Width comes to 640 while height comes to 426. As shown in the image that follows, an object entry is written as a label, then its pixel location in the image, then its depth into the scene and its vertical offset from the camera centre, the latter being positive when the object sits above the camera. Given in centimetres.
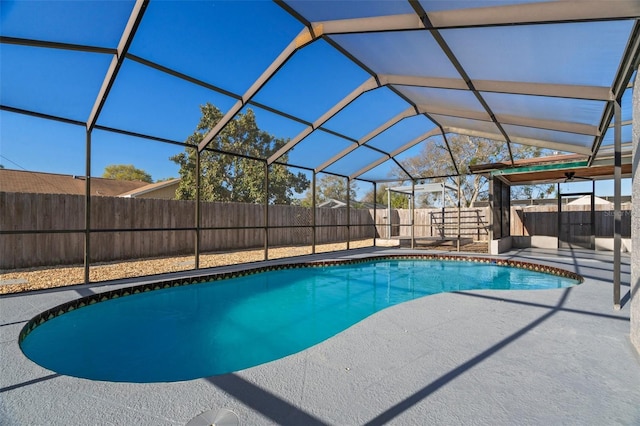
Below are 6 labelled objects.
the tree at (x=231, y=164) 1459 +235
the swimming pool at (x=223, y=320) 314 -154
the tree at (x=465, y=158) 1759 +329
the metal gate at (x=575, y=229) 1071 -57
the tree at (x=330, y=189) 2920 +220
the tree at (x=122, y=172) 2408 +309
